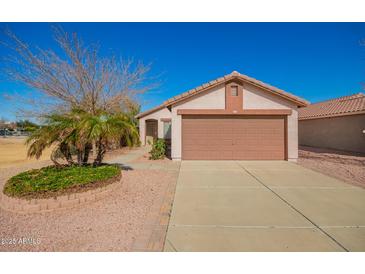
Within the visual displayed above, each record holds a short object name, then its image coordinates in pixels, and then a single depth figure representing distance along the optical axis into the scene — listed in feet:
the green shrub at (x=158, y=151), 34.37
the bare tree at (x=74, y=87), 30.32
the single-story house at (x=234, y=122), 32.40
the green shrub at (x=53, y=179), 13.35
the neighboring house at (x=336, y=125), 41.78
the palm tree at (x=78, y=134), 17.95
